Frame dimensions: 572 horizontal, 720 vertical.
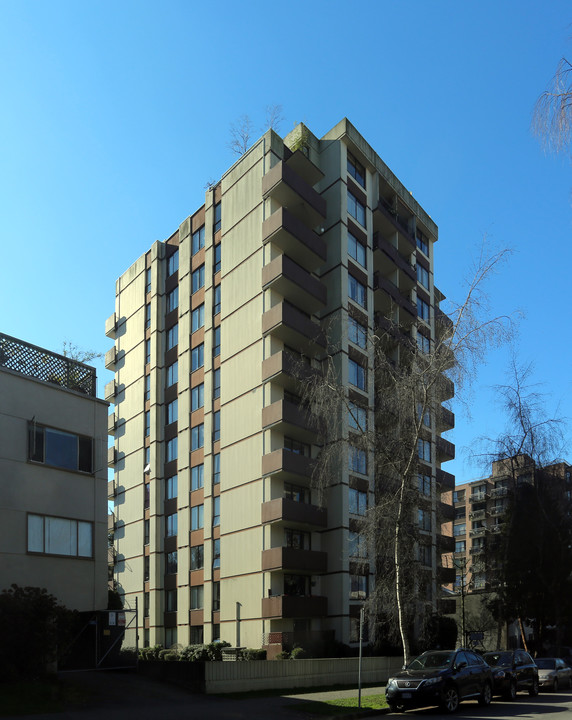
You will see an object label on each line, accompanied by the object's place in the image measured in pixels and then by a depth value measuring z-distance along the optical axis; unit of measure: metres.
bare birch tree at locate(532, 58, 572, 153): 9.84
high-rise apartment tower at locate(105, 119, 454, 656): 39.84
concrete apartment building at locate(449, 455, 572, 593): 45.25
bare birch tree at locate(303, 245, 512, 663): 25.67
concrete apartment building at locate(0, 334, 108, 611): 22.62
